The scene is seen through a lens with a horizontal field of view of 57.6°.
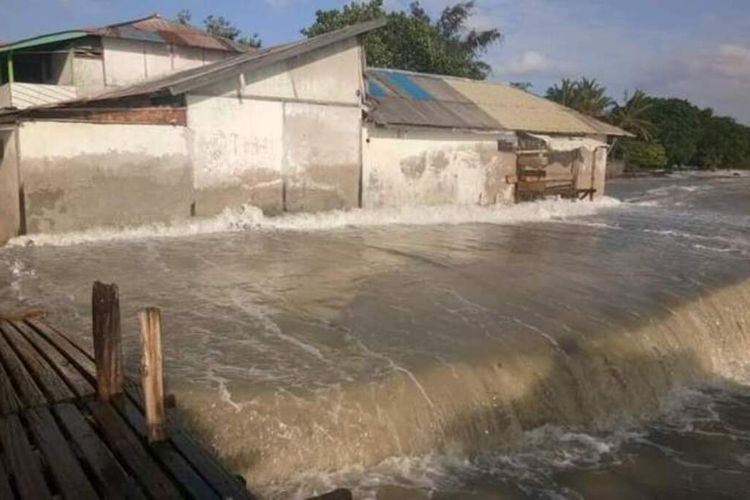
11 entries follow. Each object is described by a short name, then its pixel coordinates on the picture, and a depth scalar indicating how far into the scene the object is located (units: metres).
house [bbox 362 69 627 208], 19.50
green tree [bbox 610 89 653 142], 51.28
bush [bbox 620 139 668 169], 51.53
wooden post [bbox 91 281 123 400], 4.95
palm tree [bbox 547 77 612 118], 46.84
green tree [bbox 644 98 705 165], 58.27
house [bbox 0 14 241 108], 20.16
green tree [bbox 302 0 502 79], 33.84
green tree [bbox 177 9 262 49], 37.19
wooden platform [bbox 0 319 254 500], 3.95
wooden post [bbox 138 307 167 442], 4.43
